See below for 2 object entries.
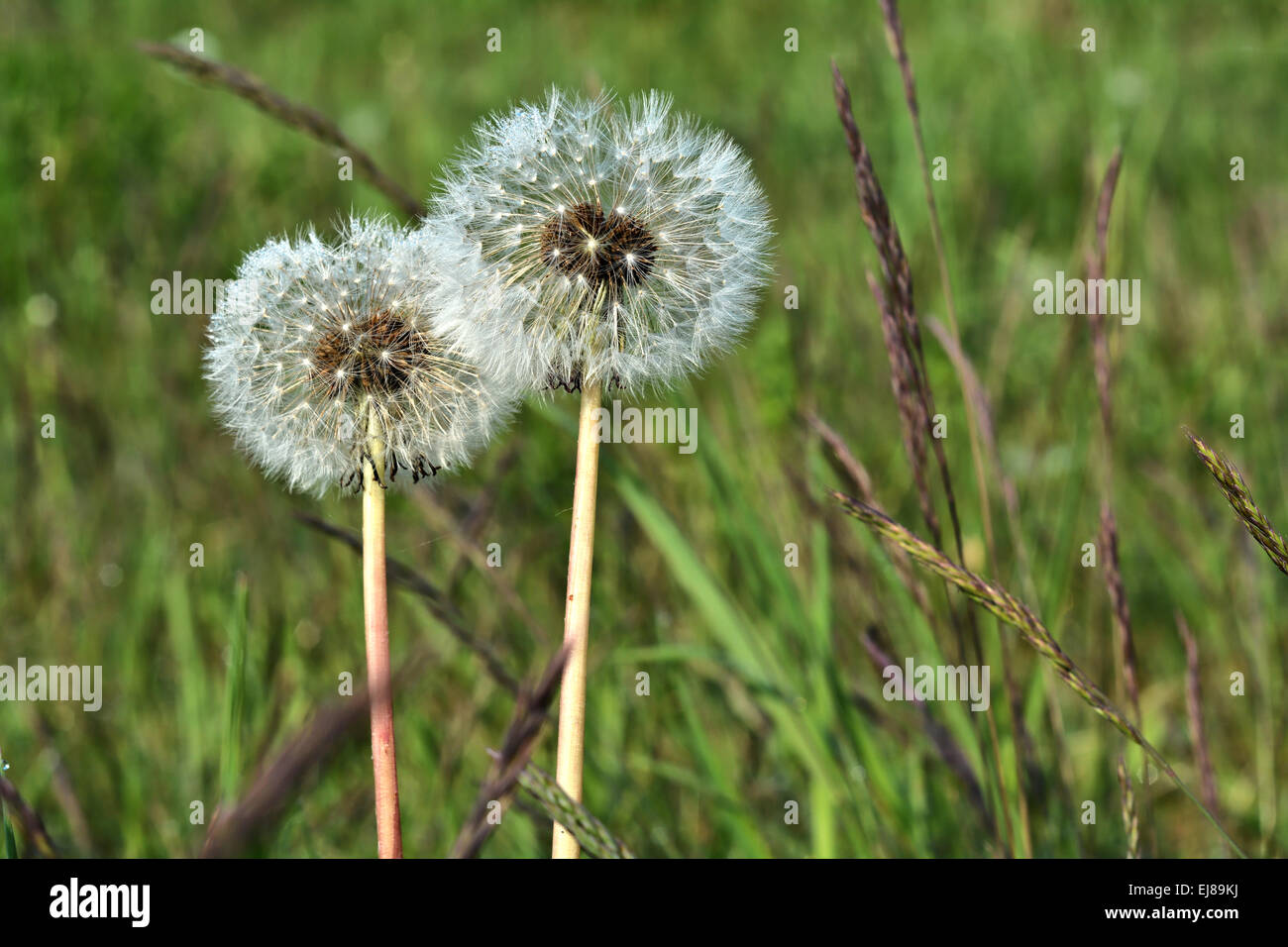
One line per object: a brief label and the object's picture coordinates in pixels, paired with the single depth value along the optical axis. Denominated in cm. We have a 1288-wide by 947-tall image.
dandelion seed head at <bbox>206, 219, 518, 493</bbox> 64
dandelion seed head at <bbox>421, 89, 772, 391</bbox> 63
